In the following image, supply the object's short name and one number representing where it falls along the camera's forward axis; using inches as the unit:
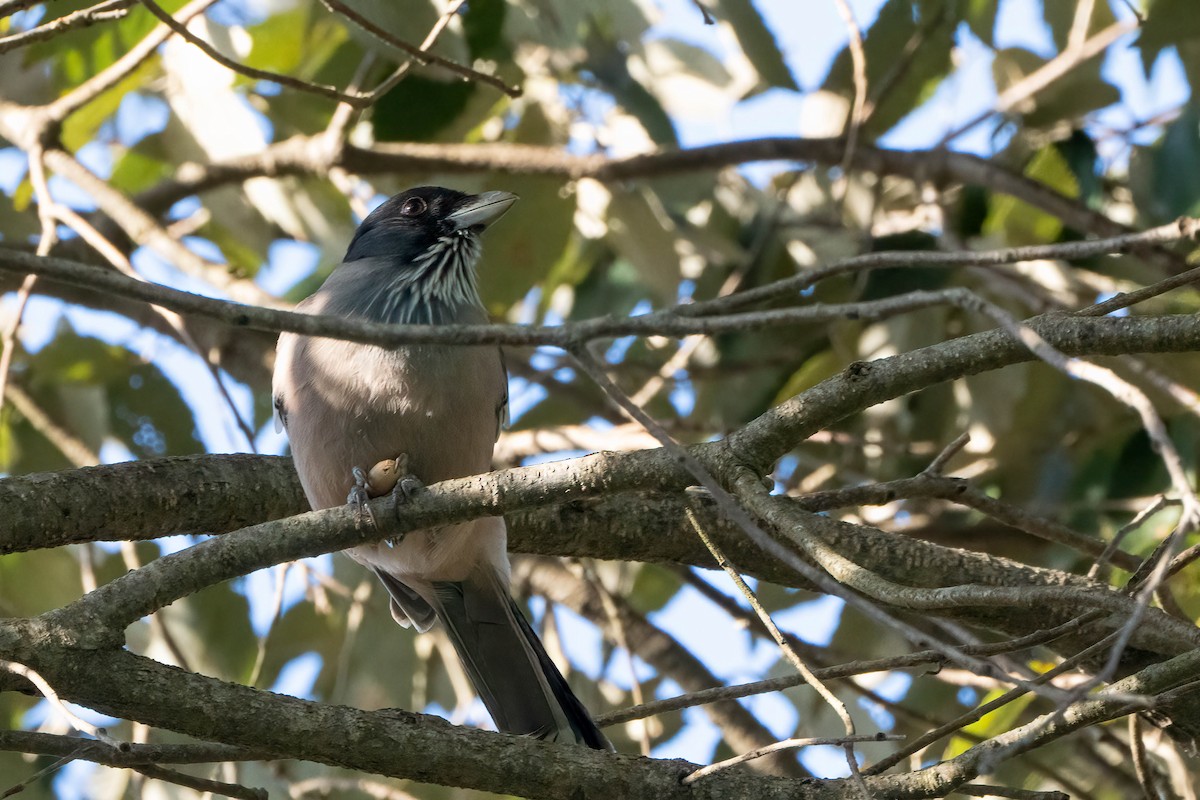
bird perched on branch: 284.7
